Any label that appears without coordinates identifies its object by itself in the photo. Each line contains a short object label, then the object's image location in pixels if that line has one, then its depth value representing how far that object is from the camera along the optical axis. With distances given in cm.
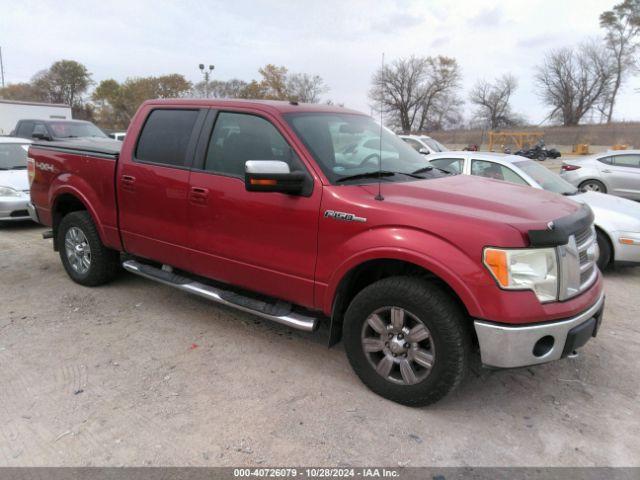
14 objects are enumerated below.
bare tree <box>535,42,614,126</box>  6431
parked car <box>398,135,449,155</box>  1310
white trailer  2228
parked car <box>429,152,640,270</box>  588
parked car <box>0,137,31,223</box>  784
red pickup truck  277
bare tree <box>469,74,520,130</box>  7150
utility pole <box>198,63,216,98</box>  2974
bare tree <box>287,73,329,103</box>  5378
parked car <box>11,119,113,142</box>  1266
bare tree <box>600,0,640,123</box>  5919
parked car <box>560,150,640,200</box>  1124
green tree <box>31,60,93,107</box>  6719
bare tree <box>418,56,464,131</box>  6456
